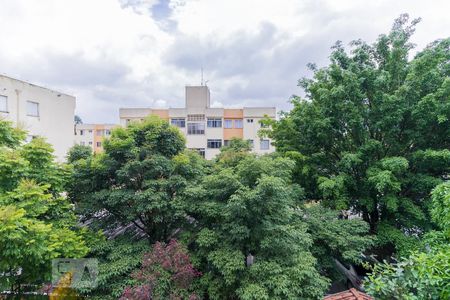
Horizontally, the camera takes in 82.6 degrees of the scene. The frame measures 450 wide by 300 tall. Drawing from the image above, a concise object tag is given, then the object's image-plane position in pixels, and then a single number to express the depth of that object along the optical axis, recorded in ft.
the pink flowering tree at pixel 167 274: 19.56
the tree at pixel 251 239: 19.60
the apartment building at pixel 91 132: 121.70
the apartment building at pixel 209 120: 82.43
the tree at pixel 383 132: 25.75
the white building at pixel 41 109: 47.44
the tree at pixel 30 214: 16.06
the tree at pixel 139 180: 22.57
